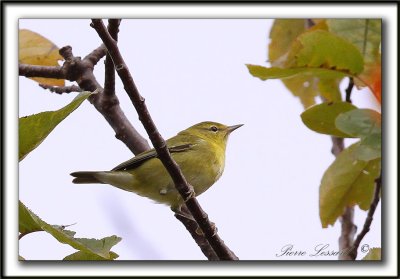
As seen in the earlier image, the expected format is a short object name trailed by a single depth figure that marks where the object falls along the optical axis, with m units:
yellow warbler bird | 6.87
